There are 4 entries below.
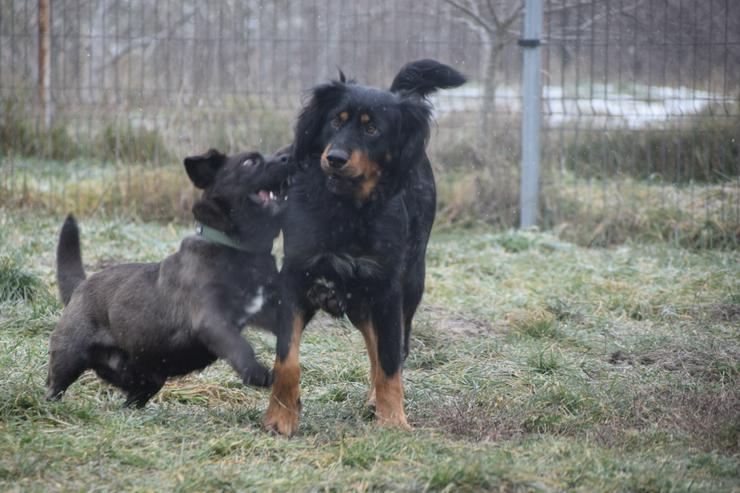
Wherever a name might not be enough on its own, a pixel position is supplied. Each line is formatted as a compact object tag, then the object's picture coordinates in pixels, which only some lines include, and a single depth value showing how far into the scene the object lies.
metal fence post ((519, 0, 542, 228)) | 18.30
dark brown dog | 8.97
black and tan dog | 8.62
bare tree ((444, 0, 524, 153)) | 18.89
